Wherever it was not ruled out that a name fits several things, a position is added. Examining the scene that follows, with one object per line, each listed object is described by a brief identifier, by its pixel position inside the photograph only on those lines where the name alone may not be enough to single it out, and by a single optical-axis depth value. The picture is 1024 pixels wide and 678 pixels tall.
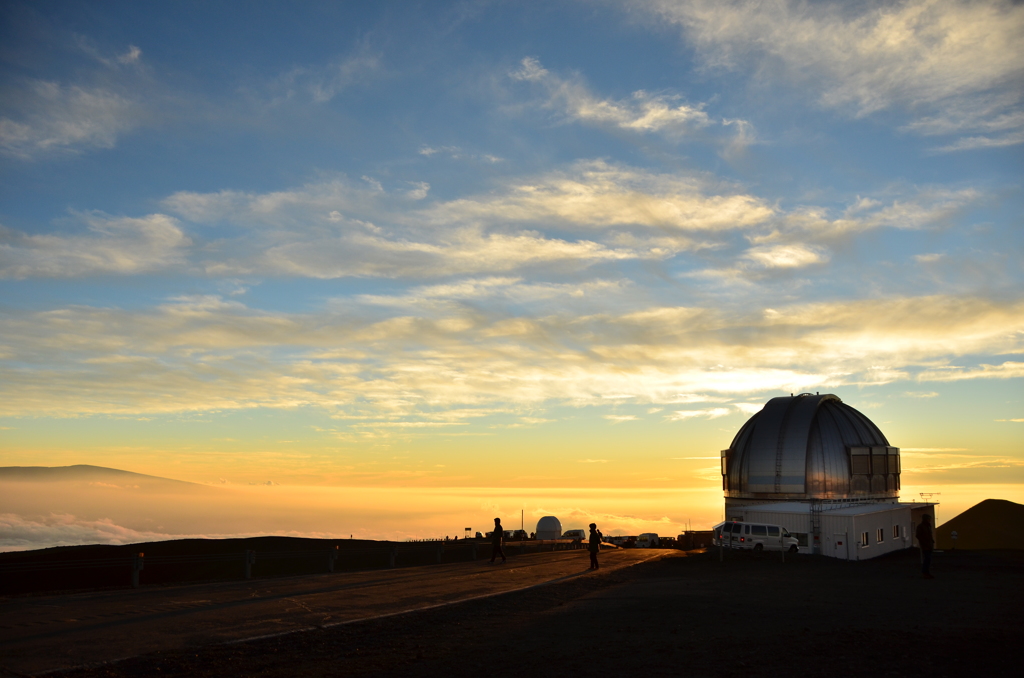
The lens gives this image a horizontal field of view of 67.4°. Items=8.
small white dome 74.62
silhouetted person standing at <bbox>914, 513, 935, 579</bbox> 24.31
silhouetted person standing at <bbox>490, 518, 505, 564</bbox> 30.91
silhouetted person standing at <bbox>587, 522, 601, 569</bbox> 27.91
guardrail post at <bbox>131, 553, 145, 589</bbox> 19.62
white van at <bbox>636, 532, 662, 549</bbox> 70.29
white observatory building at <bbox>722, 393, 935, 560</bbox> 48.81
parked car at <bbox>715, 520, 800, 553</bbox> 42.34
